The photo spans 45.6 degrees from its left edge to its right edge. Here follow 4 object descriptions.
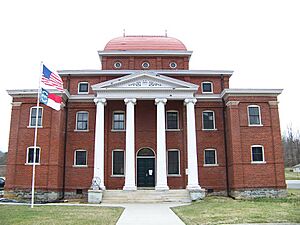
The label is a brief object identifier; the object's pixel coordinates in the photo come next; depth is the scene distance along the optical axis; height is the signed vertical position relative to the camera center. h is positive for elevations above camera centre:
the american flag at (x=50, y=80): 23.43 +6.14
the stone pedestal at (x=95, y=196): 27.09 -1.83
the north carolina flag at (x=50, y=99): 23.35 +4.88
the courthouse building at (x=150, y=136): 29.58 +3.06
